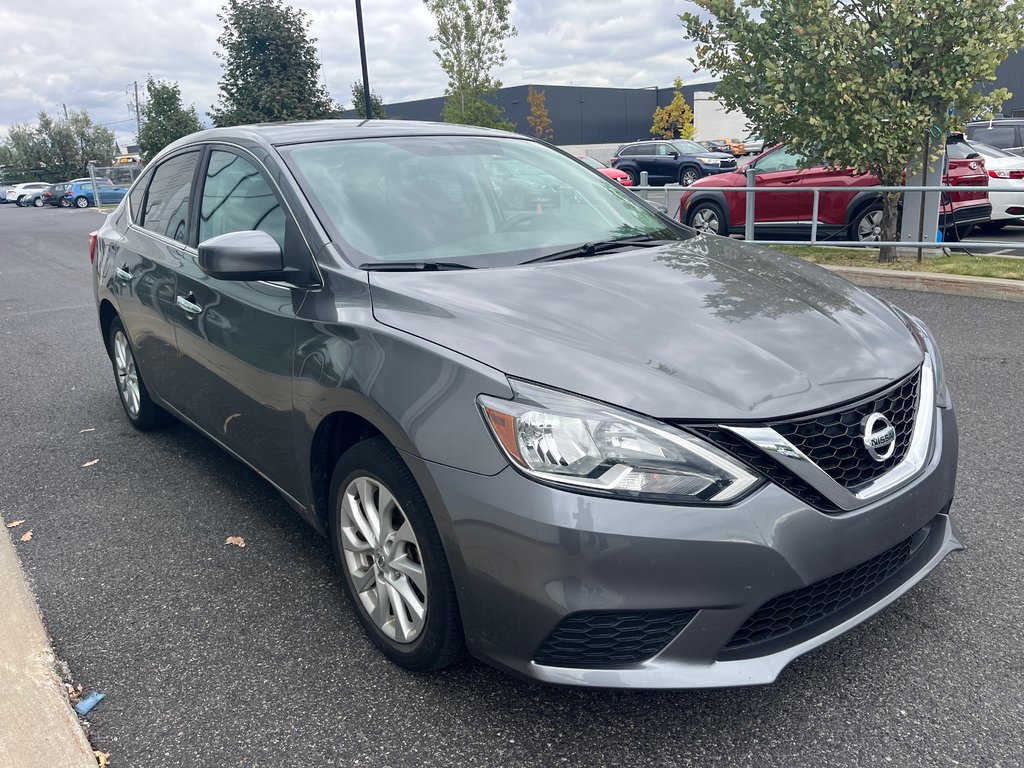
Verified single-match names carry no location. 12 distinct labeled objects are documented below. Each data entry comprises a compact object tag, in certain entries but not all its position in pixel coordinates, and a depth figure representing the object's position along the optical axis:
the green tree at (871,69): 8.54
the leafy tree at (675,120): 59.88
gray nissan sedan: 2.04
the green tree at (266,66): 24.17
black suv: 30.33
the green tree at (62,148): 64.25
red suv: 10.38
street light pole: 21.83
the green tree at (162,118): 33.31
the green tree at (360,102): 34.47
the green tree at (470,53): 36.41
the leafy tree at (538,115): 54.53
